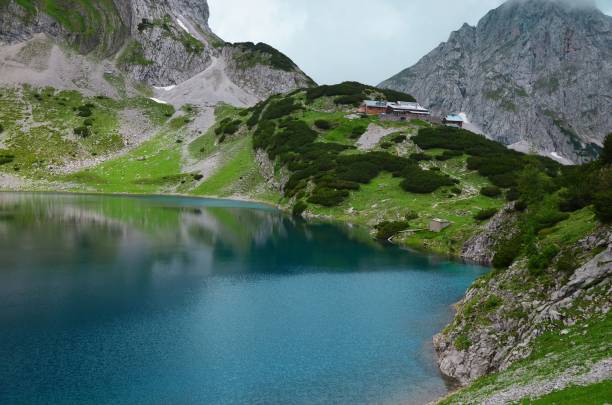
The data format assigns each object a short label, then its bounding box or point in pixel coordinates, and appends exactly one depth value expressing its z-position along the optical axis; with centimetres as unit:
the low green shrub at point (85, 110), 19112
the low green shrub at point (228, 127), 17862
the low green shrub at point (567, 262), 3019
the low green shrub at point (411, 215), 8692
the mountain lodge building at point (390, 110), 16227
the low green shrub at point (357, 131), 14388
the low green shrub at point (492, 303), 3388
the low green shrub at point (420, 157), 11955
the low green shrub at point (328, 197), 10592
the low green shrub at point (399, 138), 13275
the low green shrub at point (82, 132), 17888
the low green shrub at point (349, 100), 17000
